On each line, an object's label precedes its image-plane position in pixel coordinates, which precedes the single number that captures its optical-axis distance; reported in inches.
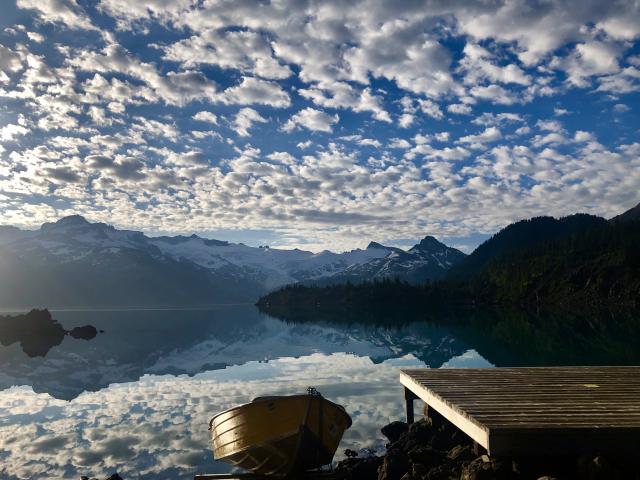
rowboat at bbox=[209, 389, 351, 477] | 635.5
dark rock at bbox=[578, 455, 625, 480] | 421.1
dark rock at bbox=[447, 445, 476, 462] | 595.8
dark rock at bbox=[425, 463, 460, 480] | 536.1
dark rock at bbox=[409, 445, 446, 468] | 644.1
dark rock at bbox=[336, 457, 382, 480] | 694.8
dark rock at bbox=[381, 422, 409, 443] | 901.6
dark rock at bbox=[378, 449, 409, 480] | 642.2
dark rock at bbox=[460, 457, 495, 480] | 447.5
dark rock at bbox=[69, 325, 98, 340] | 4042.8
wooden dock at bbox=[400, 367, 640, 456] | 442.9
